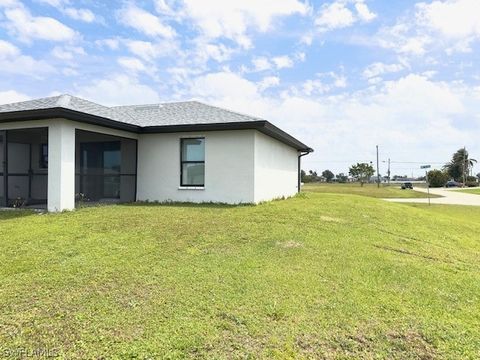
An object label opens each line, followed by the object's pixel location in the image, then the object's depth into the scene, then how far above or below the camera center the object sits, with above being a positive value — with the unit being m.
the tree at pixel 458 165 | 84.75 +3.86
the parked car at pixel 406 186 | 57.56 -0.92
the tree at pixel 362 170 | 67.38 +1.95
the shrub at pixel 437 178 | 68.12 +0.54
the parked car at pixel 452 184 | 69.95 -0.61
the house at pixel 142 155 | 10.74 +0.86
